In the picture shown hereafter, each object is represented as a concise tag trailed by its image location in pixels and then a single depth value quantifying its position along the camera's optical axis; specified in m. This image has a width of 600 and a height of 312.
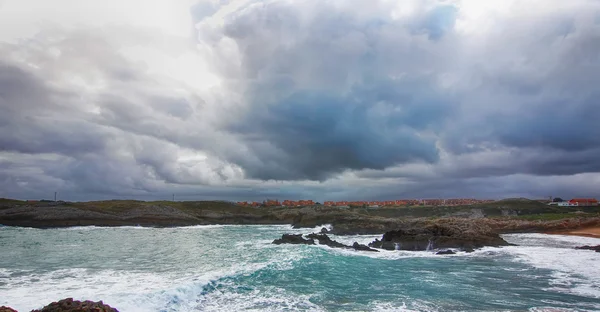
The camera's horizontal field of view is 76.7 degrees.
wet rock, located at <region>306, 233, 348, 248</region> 34.12
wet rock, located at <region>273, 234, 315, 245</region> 35.29
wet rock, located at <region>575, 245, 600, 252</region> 28.76
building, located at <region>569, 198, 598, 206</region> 120.54
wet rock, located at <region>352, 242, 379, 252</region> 31.46
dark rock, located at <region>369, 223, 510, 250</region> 32.19
